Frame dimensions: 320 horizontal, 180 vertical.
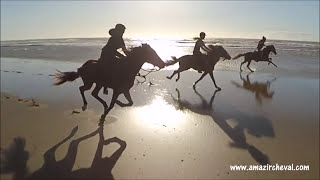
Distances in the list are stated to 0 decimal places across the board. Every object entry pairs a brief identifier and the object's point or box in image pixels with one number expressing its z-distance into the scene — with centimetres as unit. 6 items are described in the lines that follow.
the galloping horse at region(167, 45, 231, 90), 774
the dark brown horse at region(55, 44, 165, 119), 471
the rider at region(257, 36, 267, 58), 1091
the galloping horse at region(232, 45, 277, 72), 1113
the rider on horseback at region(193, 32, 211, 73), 715
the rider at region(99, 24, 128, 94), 468
